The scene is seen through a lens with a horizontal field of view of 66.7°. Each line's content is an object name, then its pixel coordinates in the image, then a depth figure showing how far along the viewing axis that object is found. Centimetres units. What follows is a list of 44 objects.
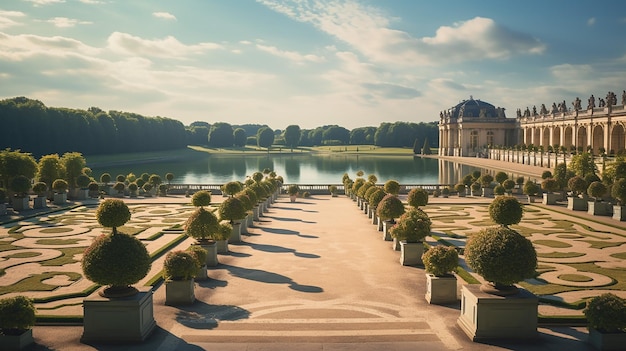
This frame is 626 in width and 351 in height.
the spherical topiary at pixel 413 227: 2169
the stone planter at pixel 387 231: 2711
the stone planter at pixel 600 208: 3596
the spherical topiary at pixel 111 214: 1478
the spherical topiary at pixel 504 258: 1317
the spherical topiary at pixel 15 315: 1238
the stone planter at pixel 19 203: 3916
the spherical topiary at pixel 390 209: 2670
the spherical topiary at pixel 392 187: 3459
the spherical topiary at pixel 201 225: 2178
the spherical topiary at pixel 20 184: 3962
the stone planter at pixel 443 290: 1641
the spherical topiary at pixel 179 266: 1625
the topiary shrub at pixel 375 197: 3166
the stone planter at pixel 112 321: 1325
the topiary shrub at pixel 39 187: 4247
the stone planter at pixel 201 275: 1928
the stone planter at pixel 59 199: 4391
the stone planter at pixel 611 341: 1234
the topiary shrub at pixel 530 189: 4356
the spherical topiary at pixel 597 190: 3597
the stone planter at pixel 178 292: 1636
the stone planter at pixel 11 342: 1245
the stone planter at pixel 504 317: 1334
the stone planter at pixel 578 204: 3838
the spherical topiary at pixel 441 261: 1634
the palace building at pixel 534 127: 7925
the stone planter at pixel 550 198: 4262
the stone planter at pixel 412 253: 2167
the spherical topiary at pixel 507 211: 1533
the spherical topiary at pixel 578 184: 3897
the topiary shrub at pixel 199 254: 1824
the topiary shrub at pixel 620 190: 3316
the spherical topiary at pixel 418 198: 2678
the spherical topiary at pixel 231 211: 2691
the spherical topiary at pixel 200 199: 2492
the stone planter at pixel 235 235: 2700
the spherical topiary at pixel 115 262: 1323
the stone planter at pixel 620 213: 3316
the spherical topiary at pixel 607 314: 1228
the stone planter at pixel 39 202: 4053
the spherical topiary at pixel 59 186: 4403
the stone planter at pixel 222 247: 2442
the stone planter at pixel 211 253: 2156
